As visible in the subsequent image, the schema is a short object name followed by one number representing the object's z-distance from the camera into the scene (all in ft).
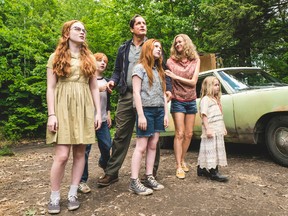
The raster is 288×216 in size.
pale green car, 13.79
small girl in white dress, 12.16
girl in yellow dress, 9.13
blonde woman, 12.61
